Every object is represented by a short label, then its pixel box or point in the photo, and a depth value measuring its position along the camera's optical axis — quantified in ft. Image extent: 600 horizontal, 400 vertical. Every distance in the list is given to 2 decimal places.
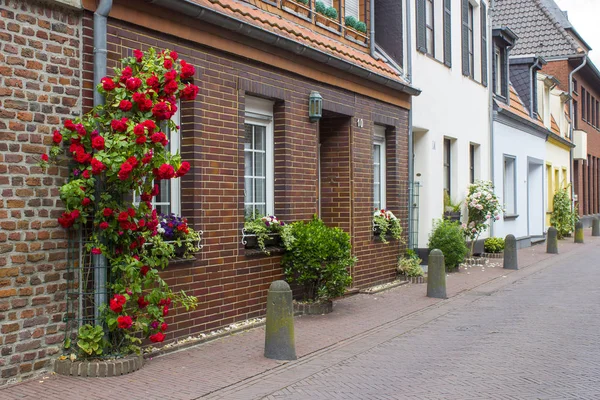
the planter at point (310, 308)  33.99
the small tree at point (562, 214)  93.97
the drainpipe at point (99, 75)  22.89
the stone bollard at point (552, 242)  71.24
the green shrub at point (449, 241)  51.41
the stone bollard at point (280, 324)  25.11
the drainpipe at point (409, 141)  49.14
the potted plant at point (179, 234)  26.45
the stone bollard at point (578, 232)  87.20
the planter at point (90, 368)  22.02
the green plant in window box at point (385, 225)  44.39
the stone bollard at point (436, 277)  40.29
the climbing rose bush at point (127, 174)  21.89
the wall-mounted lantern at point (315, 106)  36.24
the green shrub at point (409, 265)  47.32
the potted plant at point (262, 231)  32.04
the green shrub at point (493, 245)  66.95
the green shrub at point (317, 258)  32.40
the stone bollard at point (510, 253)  56.65
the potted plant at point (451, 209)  59.21
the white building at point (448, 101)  53.42
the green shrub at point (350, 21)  44.45
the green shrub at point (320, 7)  40.81
